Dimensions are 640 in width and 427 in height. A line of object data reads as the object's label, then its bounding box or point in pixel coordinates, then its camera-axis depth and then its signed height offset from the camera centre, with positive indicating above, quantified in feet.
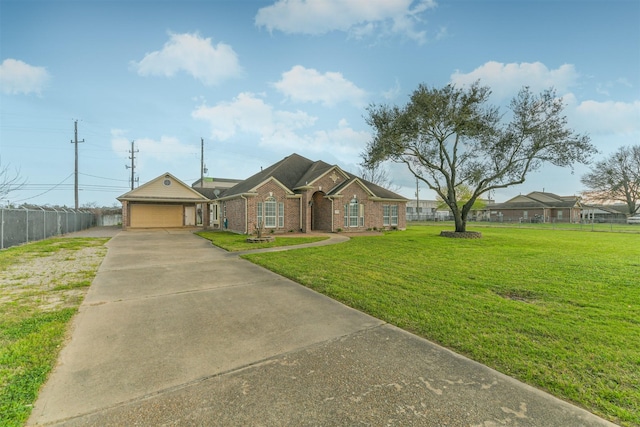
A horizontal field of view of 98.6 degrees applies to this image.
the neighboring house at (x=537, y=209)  157.79 +2.04
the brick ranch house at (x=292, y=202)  64.23 +3.29
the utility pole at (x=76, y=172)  89.87 +14.03
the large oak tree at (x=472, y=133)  55.98 +17.50
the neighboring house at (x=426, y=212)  174.05 +0.84
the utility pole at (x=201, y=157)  112.99 +23.66
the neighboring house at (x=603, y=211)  176.33 +0.84
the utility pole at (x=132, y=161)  115.17 +22.29
